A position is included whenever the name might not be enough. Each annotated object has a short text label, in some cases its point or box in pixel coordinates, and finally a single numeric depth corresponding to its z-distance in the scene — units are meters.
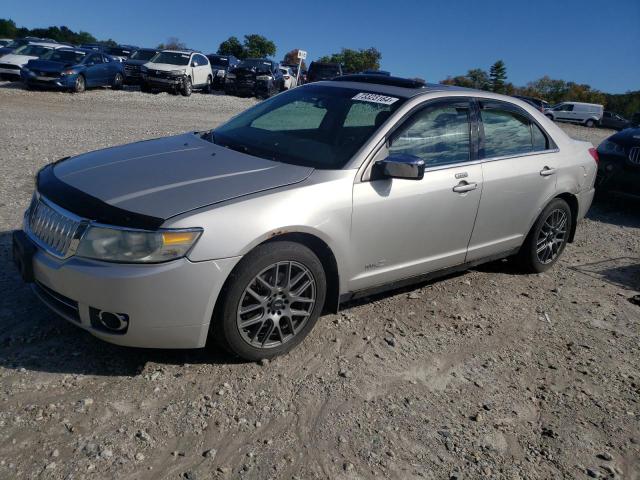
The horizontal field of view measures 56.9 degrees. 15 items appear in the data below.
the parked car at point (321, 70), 32.03
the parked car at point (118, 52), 30.83
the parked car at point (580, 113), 41.84
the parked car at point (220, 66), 28.38
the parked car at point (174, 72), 22.14
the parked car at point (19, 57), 20.77
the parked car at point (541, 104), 36.85
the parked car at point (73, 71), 18.98
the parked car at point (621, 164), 8.12
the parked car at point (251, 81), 26.52
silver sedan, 3.07
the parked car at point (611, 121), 42.46
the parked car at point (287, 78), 30.51
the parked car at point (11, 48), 22.36
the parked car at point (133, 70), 23.88
